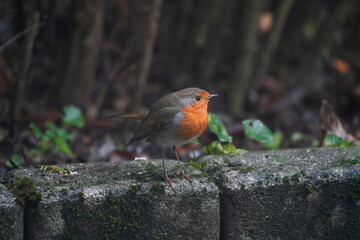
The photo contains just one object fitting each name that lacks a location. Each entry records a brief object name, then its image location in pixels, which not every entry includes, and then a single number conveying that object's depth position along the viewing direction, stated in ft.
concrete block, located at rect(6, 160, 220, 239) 14.62
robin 17.51
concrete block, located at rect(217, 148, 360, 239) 16.34
